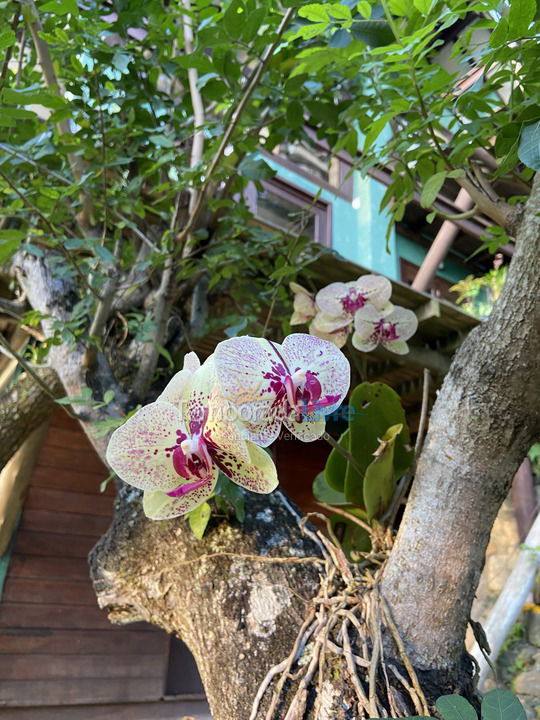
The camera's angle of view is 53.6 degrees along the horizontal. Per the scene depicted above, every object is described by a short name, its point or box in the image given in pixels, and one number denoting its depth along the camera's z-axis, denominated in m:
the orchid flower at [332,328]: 1.04
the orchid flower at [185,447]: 0.52
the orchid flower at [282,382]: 0.47
